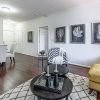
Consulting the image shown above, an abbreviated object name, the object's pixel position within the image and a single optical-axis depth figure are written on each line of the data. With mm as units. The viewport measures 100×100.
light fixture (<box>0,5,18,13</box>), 3898
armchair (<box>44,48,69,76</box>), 3334
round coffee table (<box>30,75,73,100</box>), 1195
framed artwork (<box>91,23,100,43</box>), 3302
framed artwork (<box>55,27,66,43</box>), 4257
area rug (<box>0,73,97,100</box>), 1757
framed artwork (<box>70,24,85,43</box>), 3664
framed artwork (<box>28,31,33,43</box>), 6207
